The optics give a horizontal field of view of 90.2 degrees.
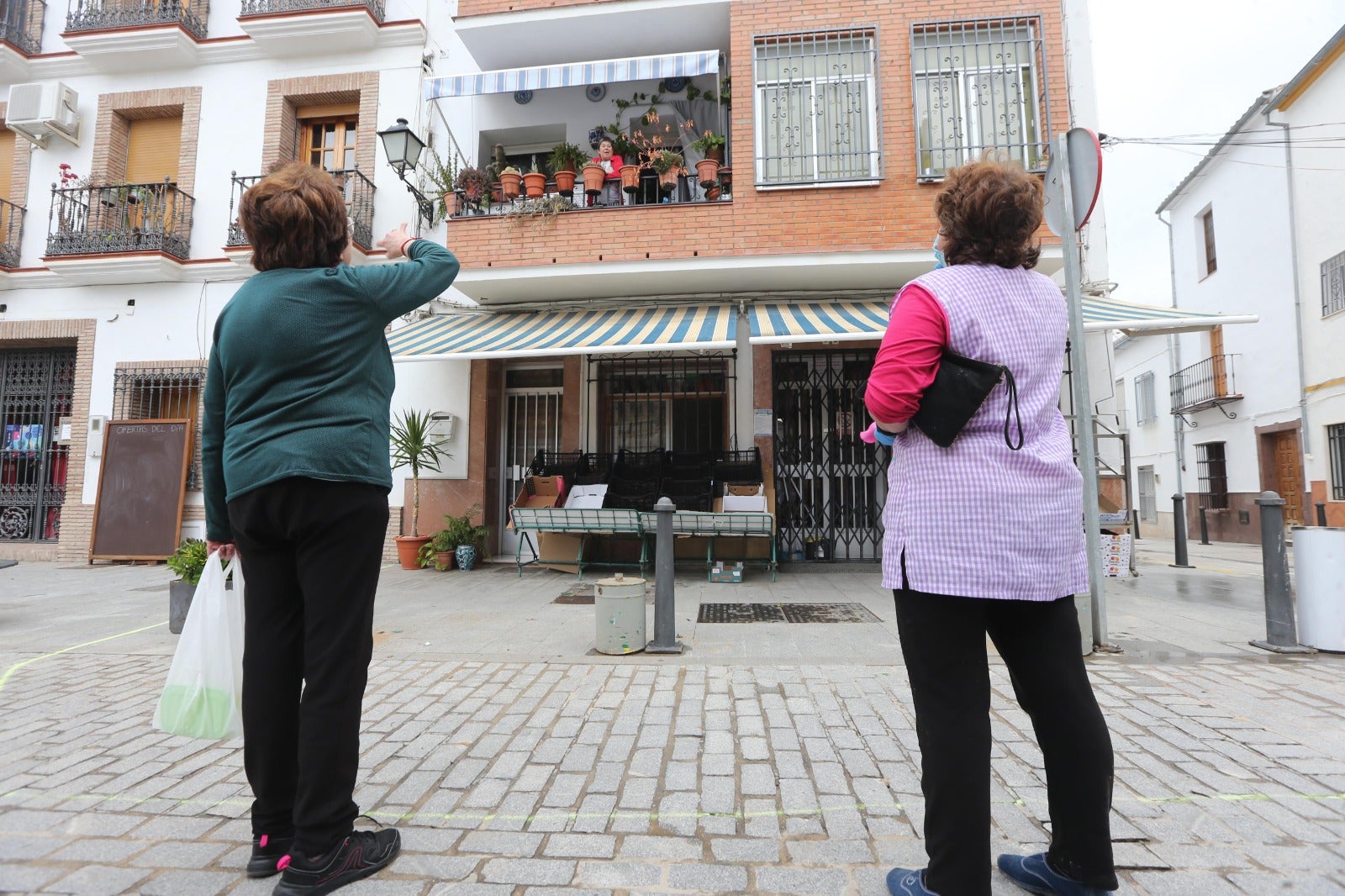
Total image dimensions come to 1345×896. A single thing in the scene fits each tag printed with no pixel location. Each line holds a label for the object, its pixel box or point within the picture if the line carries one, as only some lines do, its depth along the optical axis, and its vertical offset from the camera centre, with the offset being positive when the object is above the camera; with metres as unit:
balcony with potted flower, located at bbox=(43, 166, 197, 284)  9.86 +4.11
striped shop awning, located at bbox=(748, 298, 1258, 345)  6.57 +1.91
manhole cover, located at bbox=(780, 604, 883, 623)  5.45 -0.91
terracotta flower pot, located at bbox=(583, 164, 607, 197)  8.21 +3.99
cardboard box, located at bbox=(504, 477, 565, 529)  8.53 +0.16
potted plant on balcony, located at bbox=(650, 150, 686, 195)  8.12 +4.11
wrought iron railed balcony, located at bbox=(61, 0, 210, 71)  10.08 +7.06
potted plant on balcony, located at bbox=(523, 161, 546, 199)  8.18 +3.91
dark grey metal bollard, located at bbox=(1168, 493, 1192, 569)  9.35 -0.38
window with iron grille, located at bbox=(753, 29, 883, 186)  8.07 +4.84
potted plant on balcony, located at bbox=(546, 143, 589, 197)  8.34 +4.36
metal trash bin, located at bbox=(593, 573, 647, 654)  4.35 -0.73
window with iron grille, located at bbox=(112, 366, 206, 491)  9.99 +1.64
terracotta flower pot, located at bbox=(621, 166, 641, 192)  8.11 +3.95
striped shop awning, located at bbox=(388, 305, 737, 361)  6.91 +1.95
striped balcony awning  8.05 +5.31
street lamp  8.25 +4.45
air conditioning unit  10.22 +5.99
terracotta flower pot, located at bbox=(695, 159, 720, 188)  8.01 +3.99
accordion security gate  8.89 +0.58
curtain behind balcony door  10.66 +5.63
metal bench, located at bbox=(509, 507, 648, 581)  7.36 -0.20
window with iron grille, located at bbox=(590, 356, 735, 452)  9.23 +1.40
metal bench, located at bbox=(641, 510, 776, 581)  6.96 -0.21
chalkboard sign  9.66 +0.20
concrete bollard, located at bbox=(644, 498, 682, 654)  4.39 -0.69
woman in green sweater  1.79 +0.01
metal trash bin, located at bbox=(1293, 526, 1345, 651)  4.16 -0.51
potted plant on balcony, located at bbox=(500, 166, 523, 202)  8.20 +3.93
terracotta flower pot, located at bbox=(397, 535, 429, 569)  8.73 -0.62
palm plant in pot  8.61 +0.65
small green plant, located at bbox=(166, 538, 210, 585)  4.98 -0.45
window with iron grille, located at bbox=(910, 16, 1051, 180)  7.90 +4.93
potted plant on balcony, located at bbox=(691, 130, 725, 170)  8.26 +4.44
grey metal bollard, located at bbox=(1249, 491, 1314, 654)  4.24 -0.49
